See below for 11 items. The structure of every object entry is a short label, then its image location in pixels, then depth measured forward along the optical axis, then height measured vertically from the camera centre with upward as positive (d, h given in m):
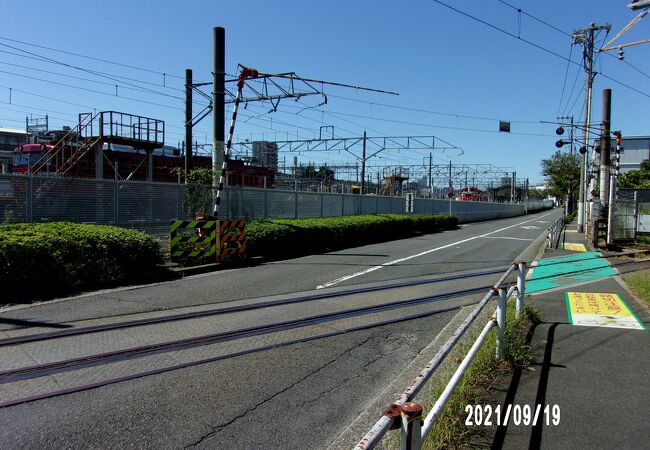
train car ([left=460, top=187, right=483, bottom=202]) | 66.19 +1.13
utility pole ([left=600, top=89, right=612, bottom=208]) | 20.16 +1.87
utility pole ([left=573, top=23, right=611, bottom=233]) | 28.52 +8.46
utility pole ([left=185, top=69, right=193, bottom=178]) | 19.00 +3.26
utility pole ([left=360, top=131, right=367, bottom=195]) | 37.06 +3.32
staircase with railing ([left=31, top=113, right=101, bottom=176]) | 20.62 +2.11
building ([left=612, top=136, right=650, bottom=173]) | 97.75 +10.97
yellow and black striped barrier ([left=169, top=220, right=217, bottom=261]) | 12.80 -1.11
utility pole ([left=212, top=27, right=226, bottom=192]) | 15.71 +3.38
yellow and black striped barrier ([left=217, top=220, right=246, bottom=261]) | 13.41 -1.16
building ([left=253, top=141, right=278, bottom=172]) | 45.22 +4.86
